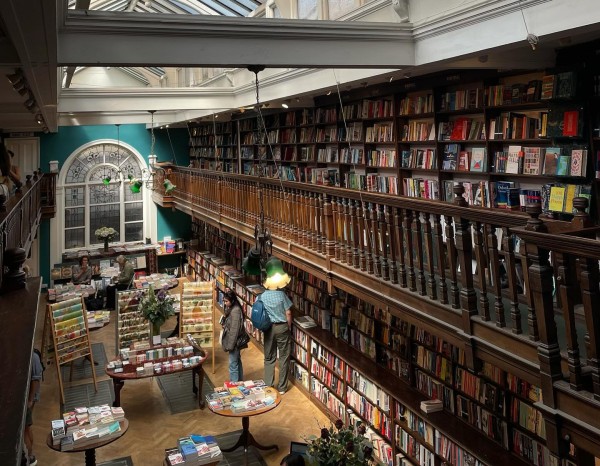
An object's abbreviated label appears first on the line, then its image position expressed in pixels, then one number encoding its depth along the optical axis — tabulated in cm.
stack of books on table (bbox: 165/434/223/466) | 466
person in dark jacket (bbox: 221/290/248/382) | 715
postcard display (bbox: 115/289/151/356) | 814
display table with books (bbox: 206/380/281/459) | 545
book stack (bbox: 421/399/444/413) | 471
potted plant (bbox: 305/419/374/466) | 357
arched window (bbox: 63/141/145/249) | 1395
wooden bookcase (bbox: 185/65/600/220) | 373
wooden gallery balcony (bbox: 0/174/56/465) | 97
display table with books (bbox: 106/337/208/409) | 654
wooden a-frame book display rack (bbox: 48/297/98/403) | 712
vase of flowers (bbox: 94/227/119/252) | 1363
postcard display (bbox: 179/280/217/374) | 822
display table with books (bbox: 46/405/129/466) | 484
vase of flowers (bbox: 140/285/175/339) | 791
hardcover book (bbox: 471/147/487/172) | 461
